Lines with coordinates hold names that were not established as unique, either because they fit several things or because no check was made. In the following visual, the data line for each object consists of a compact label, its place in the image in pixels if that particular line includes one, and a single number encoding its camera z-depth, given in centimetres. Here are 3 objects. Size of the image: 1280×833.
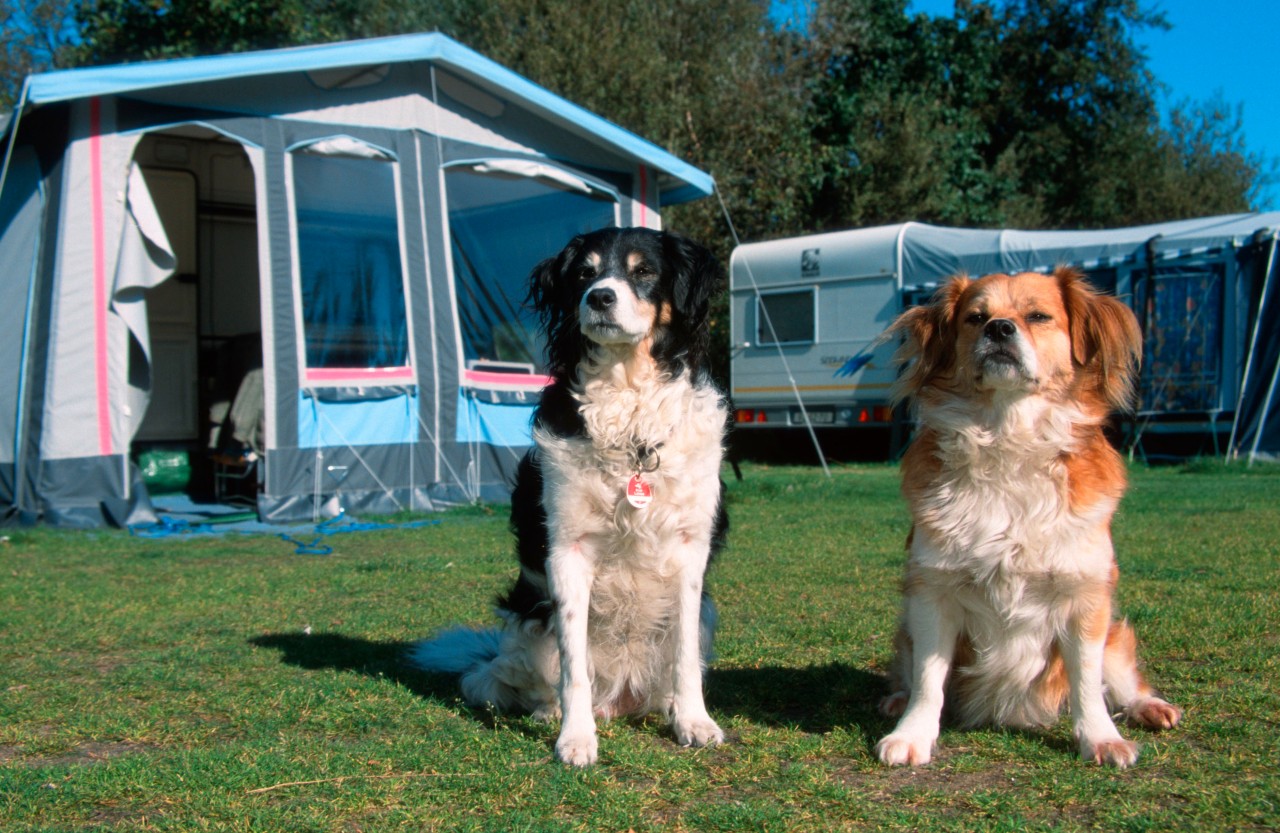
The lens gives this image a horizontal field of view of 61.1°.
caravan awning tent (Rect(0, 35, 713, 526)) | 856
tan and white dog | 300
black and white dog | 338
